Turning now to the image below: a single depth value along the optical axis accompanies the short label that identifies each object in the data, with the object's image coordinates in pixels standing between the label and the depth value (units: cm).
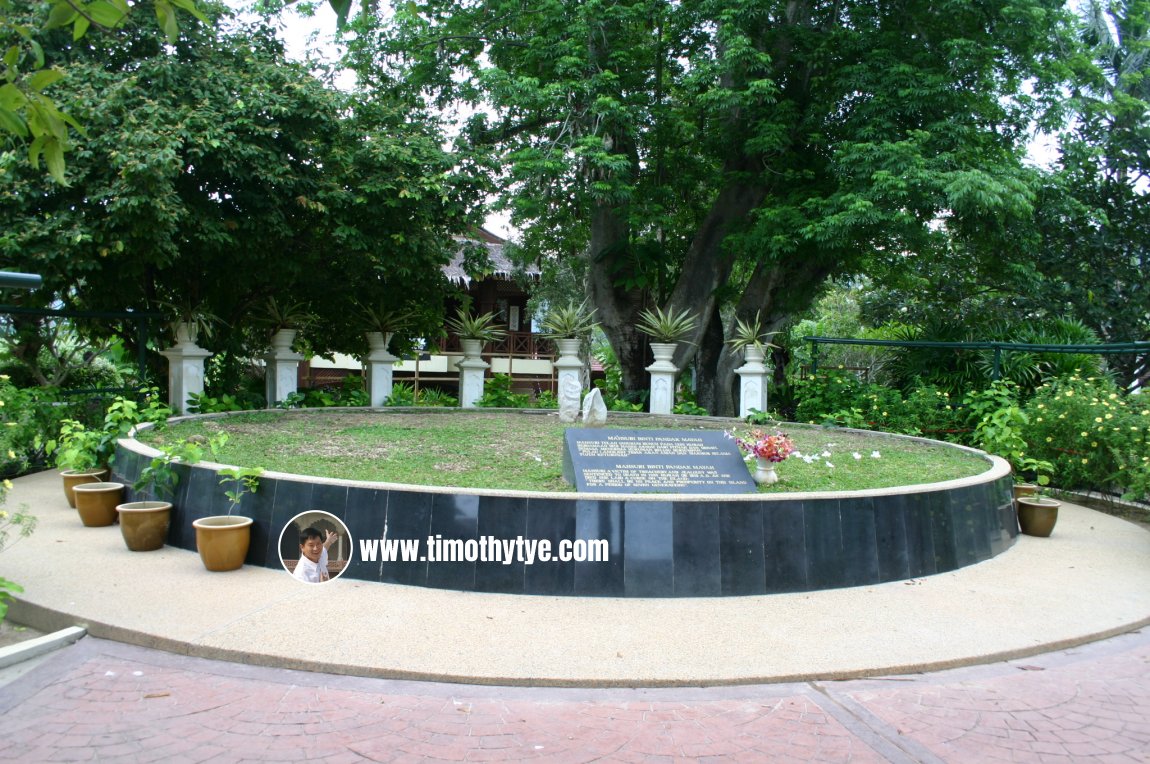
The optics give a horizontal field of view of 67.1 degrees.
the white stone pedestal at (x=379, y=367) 1415
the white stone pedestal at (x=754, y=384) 1323
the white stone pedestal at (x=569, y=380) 1144
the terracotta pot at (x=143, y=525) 651
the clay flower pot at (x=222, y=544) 596
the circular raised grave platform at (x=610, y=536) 580
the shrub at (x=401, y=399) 1414
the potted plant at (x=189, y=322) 1212
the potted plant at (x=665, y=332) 1392
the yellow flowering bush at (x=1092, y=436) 857
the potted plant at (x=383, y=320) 1422
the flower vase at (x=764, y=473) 741
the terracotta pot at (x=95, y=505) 741
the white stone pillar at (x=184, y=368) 1202
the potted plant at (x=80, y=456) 796
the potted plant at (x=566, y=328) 1307
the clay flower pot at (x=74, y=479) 820
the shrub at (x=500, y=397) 1469
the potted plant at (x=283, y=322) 1336
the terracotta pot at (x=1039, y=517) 818
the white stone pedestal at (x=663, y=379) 1395
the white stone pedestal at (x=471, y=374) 1453
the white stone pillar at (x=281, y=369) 1341
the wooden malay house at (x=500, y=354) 2692
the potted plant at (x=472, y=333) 1444
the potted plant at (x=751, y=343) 1329
